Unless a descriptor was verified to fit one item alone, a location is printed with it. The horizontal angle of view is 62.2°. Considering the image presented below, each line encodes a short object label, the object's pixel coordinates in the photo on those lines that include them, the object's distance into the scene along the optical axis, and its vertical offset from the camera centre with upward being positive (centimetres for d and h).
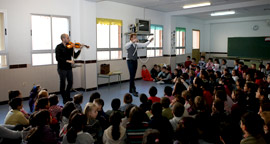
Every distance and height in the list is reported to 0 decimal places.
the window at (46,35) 534 +55
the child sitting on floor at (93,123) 242 -72
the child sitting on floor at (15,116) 271 -71
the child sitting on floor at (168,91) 361 -54
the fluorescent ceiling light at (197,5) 744 +181
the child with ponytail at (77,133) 195 -66
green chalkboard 1074 +51
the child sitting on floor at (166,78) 748 -68
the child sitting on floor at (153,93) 350 -56
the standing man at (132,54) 541 +9
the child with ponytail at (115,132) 204 -70
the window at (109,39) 682 +59
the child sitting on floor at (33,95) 394 -67
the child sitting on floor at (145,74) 813 -61
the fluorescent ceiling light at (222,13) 903 +186
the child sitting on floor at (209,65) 793 -27
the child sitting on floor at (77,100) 314 -59
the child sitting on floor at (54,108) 299 -69
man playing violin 461 -11
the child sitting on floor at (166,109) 272 -63
